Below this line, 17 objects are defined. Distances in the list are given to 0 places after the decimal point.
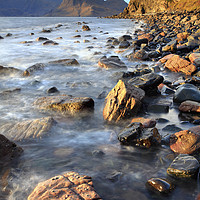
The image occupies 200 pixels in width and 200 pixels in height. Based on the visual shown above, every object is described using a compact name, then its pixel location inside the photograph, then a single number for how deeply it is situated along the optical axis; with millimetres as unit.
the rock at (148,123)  3243
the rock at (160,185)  2059
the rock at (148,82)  4785
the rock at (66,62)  8289
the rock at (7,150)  2586
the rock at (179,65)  6230
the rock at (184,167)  2174
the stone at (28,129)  3197
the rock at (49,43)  14858
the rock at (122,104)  3666
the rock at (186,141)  2592
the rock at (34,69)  6886
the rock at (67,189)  1740
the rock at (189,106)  3716
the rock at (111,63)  7633
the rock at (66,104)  4045
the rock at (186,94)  4039
